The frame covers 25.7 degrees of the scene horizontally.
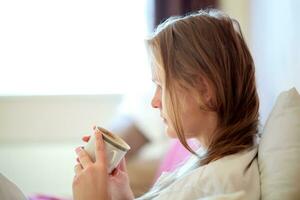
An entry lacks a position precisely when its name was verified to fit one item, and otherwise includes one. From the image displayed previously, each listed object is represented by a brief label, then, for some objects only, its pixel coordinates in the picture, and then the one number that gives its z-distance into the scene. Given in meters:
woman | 1.18
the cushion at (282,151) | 1.08
